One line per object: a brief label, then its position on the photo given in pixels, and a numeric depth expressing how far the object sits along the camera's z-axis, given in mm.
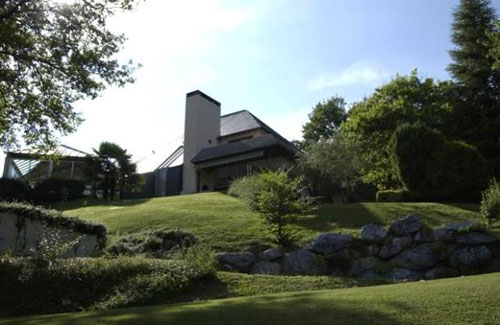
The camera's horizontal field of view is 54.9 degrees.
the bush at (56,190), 33741
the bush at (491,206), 15250
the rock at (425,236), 14984
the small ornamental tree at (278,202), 15805
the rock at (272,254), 14453
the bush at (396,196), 21781
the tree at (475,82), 29188
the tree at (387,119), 28109
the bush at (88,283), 10031
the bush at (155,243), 15162
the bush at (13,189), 32031
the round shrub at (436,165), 20719
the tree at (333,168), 27172
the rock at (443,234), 14859
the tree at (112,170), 33938
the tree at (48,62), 14492
